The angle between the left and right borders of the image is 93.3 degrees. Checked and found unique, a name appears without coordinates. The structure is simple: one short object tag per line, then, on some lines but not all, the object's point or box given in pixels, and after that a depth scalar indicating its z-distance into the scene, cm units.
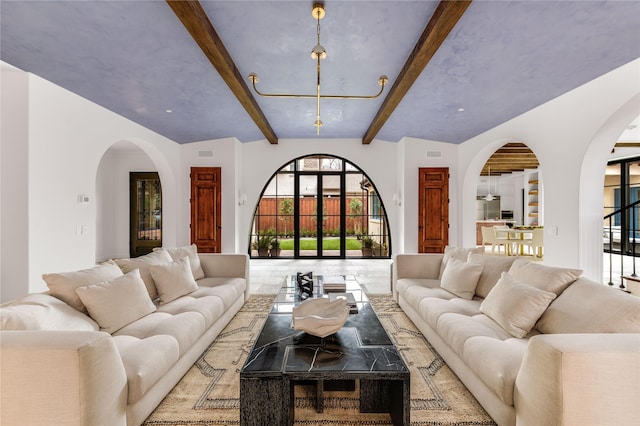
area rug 189
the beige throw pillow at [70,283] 211
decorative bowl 196
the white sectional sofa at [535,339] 138
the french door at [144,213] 755
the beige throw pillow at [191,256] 359
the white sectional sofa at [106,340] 140
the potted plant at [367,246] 802
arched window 800
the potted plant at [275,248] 802
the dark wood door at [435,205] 634
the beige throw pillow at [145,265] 285
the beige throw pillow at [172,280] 294
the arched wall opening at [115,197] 732
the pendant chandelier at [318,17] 246
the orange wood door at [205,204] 638
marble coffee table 164
